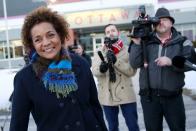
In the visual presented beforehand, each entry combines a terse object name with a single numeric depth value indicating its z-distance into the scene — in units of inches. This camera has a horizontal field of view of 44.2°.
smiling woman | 57.3
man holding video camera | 90.4
